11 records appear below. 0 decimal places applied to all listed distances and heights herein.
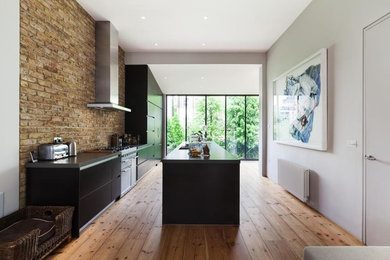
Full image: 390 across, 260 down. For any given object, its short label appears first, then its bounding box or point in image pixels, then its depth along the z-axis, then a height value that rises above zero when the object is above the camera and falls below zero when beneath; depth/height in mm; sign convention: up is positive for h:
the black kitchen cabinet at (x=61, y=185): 2756 -615
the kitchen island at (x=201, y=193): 3172 -796
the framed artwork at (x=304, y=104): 3500 +449
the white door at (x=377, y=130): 2369 +12
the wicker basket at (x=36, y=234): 1851 -904
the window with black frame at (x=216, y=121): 9570 +374
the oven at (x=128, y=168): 4559 -754
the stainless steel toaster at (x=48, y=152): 2914 -258
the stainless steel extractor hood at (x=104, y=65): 4641 +1226
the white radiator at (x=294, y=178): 3926 -831
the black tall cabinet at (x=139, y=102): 6477 +737
